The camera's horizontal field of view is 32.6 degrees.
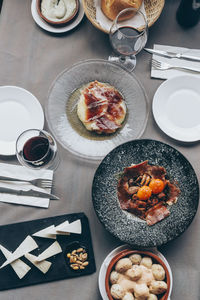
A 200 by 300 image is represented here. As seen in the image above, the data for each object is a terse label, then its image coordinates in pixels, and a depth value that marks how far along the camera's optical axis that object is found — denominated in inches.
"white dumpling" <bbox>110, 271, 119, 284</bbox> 41.2
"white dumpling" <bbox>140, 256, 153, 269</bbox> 41.7
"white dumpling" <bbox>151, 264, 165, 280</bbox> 41.1
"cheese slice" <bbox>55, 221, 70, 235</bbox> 44.2
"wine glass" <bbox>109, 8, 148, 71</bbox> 43.7
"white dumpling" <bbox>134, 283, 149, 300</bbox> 40.1
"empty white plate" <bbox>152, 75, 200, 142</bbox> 46.3
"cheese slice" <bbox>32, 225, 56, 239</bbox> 44.6
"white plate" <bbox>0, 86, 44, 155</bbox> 45.8
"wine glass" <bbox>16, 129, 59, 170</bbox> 42.8
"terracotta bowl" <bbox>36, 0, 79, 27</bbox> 47.6
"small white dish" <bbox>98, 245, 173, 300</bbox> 41.9
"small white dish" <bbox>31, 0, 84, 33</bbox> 48.3
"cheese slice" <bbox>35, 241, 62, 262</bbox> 44.2
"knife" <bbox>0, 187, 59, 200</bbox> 45.0
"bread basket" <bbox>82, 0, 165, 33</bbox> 45.9
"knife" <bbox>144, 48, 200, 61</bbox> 47.8
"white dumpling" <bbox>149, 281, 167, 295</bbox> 40.4
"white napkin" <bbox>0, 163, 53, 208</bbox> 45.1
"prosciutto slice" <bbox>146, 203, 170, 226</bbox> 42.4
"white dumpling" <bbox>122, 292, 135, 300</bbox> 40.4
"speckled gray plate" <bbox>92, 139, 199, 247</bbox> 41.7
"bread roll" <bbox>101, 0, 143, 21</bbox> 45.1
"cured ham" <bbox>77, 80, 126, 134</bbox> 45.9
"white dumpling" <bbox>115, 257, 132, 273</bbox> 41.2
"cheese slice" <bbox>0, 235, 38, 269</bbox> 44.1
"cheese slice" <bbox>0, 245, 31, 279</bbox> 44.0
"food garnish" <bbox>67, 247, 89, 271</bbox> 44.1
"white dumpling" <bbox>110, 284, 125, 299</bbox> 40.4
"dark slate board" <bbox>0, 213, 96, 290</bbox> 44.1
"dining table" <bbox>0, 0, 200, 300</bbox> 44.3
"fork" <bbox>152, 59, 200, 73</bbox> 47.8
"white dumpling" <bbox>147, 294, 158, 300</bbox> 40.6
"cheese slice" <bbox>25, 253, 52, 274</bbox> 44.0
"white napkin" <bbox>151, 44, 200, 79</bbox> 47.9
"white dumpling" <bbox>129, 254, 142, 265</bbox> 41.9
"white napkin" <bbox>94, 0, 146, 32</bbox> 47.2
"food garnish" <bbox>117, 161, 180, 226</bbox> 43.3
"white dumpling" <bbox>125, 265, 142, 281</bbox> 40.7
